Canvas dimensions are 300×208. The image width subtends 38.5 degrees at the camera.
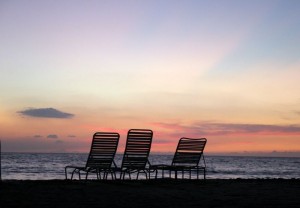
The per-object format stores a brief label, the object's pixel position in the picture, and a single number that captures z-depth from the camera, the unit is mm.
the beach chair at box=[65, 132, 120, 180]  8852
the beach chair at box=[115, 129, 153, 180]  9219
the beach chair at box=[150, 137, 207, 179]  10102
